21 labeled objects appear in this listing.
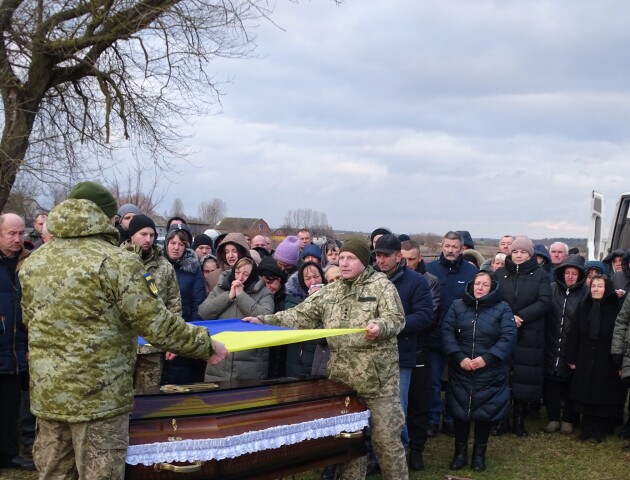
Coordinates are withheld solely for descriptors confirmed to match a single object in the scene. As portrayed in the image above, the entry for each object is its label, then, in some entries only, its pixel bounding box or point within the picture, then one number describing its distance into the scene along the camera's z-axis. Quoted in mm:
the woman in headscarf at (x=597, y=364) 7398
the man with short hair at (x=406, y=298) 5734
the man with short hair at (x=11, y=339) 5758
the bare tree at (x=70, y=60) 11195
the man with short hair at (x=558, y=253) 9742
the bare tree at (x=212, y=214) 44850
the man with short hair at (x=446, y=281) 7234
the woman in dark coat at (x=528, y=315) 7379
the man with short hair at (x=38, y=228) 8031
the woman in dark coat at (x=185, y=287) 6449
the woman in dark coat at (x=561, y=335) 7637
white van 11242
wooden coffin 3865
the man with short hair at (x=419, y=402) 6363
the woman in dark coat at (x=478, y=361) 6234
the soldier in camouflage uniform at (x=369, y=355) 4887
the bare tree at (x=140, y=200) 16961
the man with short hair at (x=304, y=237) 9405
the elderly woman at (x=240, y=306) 5836
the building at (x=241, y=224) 48112
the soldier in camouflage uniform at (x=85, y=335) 3490
